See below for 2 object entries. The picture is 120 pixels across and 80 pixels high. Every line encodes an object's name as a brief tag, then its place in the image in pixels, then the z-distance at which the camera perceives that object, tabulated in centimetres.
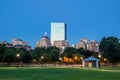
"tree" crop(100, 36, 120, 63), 8026
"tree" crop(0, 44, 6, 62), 8729
